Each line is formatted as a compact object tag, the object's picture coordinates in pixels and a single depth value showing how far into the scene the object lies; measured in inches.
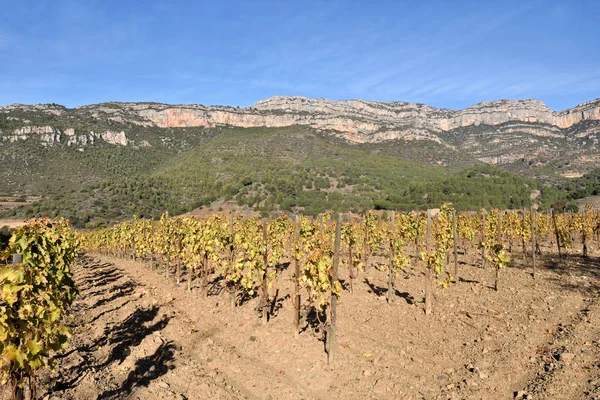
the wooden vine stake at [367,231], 664.6
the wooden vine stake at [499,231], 605.3
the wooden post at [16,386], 171.6
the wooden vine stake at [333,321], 287.0
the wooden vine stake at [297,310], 335.0
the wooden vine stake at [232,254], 431.0
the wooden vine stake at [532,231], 603.1
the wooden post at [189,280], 532.1
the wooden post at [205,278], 506.6
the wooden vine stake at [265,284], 377.4
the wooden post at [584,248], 743.7
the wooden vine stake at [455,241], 540.0
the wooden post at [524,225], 710.3
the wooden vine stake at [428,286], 397.1
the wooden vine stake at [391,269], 436.8
